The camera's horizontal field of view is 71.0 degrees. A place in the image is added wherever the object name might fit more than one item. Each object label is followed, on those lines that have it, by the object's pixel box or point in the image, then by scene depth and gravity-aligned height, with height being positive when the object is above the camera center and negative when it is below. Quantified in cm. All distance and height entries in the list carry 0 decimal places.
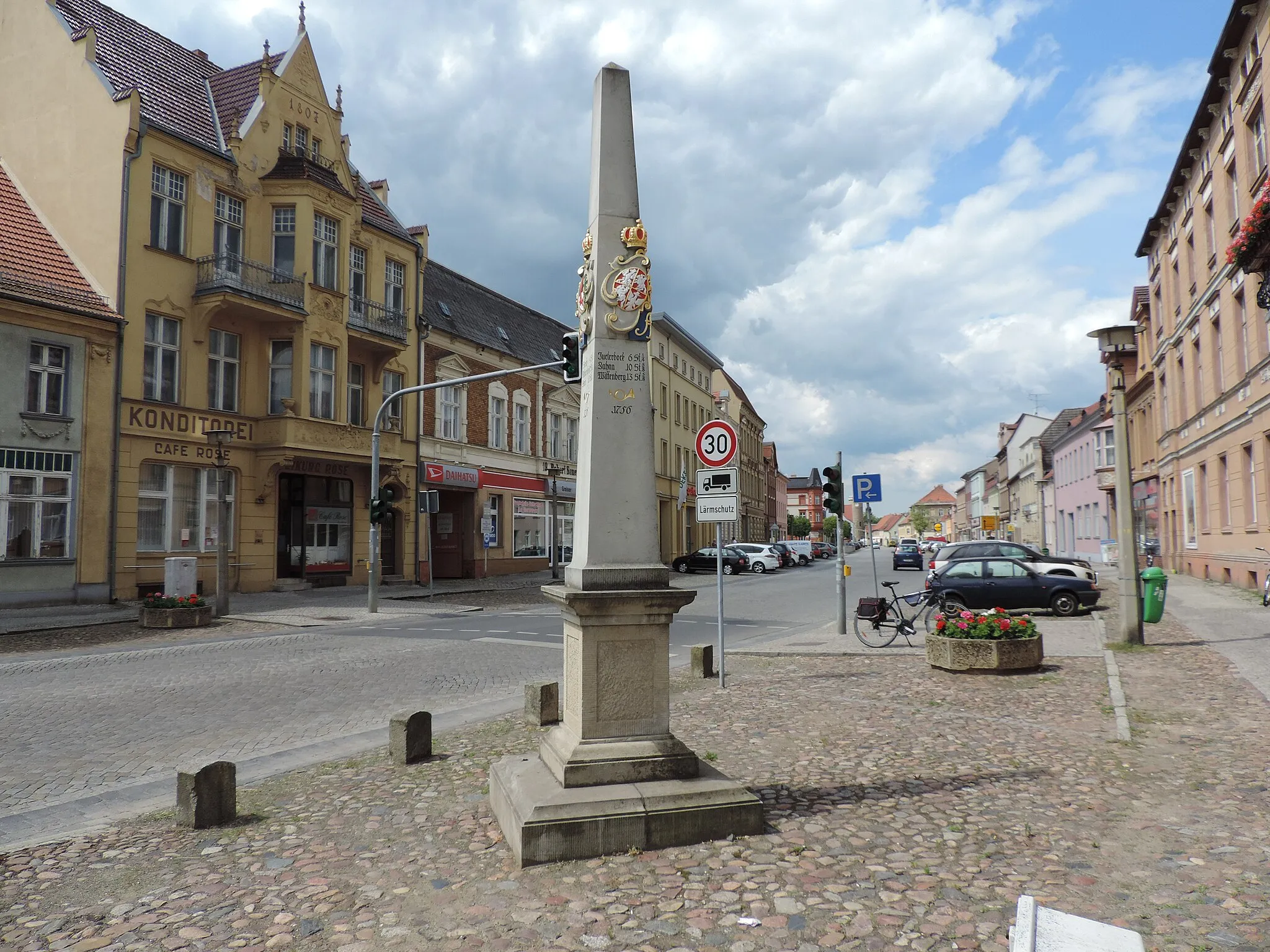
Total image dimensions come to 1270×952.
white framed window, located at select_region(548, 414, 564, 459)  3816 +482
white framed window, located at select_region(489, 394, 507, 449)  3431 +490
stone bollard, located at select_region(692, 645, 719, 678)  1044 -134
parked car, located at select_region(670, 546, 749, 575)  4269 -75
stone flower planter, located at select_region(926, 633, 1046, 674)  1048 -131
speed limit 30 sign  989 +113
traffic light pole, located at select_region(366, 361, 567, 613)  1936 +18
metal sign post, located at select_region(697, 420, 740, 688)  990 +79
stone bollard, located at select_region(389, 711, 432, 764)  627 -133
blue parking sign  1606 +105
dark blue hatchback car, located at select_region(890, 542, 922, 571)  4678 -72
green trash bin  1423 -88
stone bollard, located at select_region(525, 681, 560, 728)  754 -132
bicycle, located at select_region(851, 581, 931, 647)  1359 -113
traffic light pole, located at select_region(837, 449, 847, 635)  1490 -94
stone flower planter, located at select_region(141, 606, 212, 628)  1639 -125
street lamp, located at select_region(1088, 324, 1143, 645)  1159 +68
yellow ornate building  2105 +722
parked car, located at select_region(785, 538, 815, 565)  5516 -23
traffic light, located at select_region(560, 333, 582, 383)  1425 +332
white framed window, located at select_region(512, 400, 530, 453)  3578 +482
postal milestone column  449 -44
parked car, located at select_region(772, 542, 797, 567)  5047 -45
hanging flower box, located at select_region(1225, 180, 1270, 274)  1411 +492
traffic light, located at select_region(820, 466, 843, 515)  1464 +93
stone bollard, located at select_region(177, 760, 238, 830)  491 -137
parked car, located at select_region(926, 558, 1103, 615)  1852 -92
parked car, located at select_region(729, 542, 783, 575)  4428 -56
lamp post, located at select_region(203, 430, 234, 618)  1772 +16
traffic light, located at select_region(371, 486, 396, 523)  1905 +93
